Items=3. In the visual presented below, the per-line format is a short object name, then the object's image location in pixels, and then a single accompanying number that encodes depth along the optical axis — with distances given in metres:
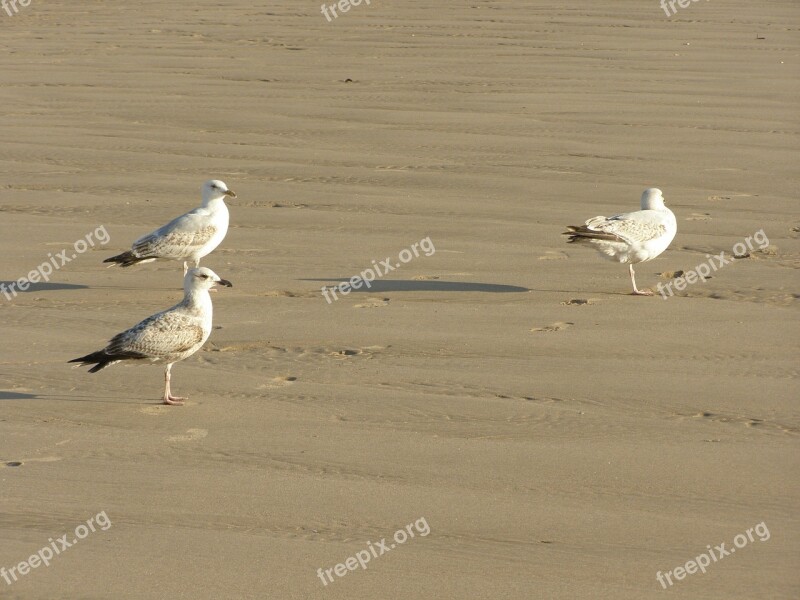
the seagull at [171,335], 11.35
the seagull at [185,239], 15.45
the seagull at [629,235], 14.97
